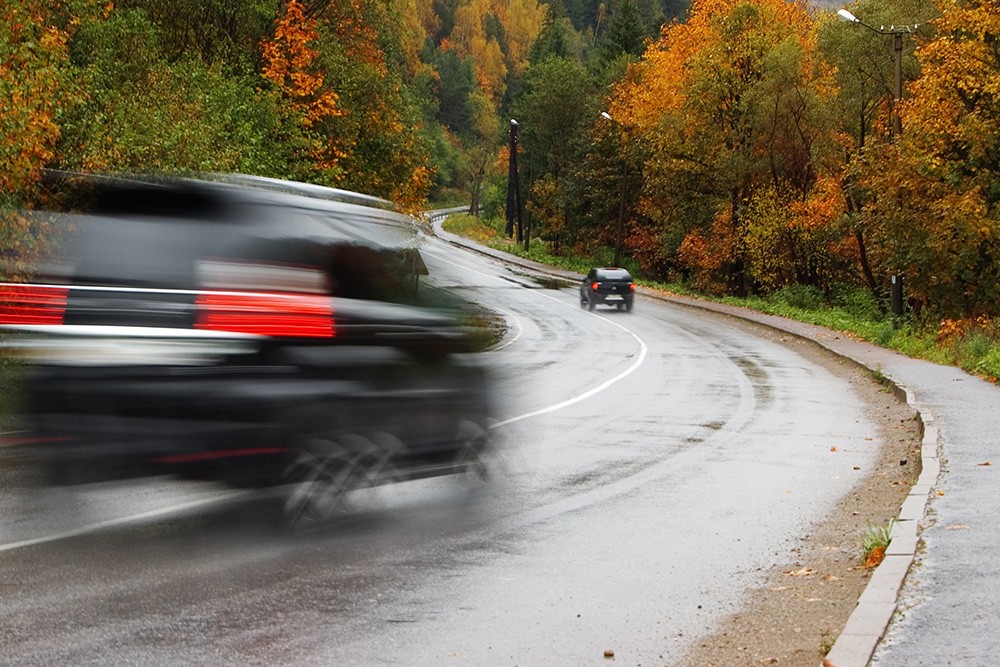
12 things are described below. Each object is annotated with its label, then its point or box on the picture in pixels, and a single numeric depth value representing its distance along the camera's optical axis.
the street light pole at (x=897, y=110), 30.00
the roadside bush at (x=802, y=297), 45.29
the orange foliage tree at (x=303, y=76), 34.50
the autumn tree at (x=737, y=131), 45.53
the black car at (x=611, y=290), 43.59
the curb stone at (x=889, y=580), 5.09
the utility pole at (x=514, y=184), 83.69
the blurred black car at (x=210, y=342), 6.48
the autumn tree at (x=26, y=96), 13.63
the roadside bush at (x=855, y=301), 43.03
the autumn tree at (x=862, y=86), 36.16
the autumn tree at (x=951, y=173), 30.45
